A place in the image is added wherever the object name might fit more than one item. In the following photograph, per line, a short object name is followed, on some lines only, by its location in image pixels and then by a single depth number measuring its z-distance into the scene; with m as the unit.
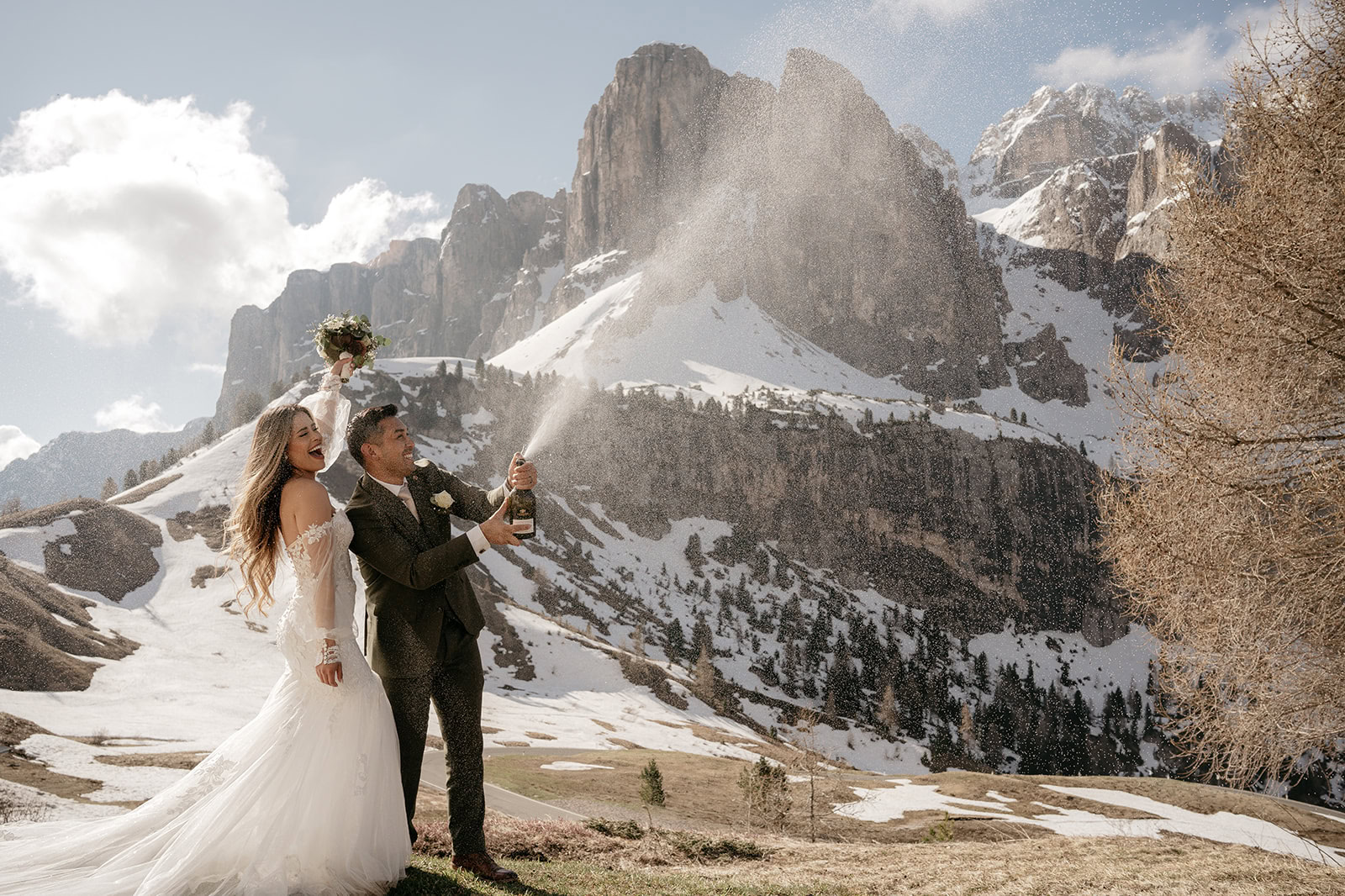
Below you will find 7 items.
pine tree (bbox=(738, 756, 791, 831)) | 36.28
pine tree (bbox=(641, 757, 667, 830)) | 36.78
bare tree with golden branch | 11.08
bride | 6.25
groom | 6.93
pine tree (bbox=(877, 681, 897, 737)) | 153.12
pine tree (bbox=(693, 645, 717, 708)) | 119.94
